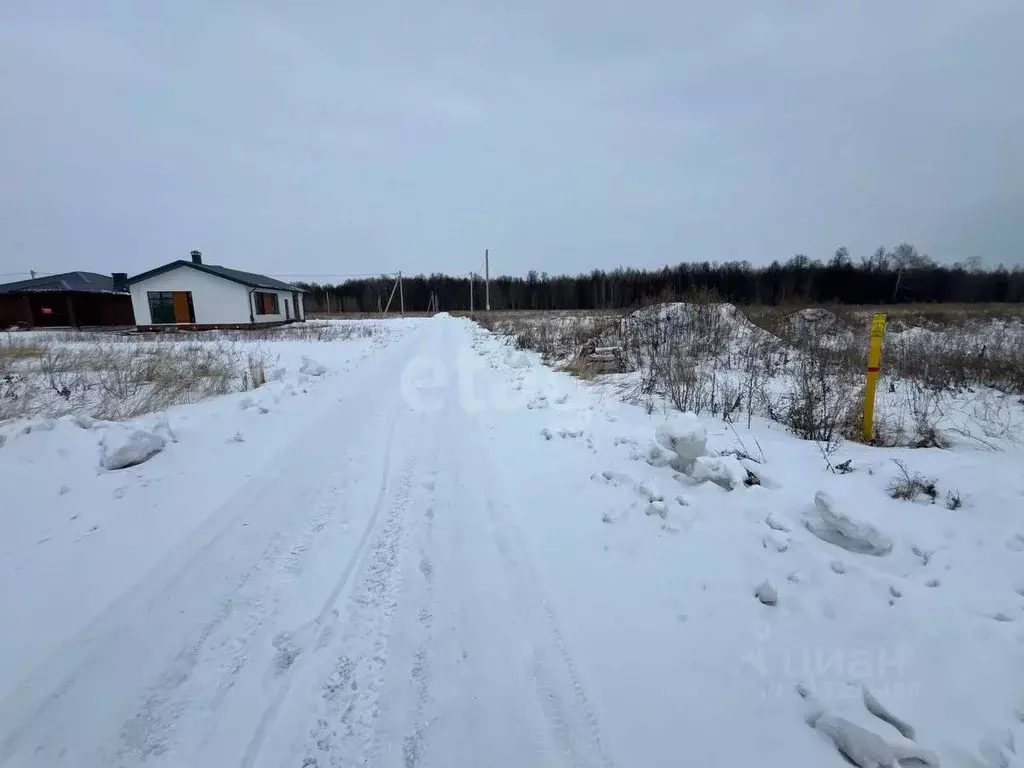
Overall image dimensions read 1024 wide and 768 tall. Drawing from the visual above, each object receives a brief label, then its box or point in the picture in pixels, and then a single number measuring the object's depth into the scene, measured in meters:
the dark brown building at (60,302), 30.14
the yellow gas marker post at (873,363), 5.05
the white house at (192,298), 27.42
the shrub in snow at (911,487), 3.62
